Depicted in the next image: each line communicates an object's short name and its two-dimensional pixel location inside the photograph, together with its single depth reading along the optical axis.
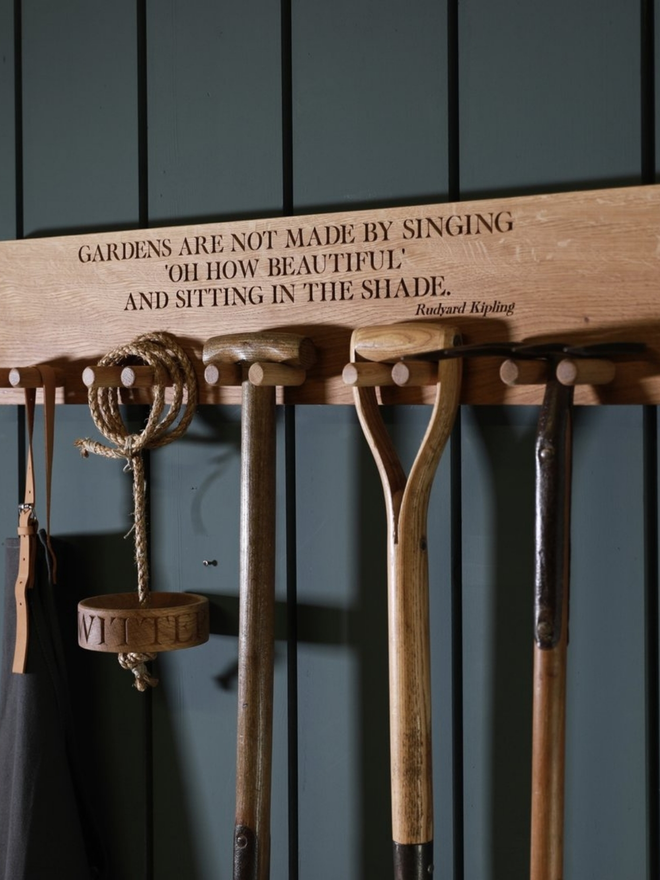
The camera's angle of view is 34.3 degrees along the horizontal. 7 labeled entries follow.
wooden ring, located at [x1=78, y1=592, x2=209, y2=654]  1.15
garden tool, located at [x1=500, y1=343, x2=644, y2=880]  0.99
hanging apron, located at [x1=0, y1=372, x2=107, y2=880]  1.23
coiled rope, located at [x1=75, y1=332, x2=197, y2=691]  1.20
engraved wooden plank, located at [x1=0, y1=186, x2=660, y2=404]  1.04
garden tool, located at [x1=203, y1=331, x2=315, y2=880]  1.13
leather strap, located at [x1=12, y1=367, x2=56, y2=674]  1.25
